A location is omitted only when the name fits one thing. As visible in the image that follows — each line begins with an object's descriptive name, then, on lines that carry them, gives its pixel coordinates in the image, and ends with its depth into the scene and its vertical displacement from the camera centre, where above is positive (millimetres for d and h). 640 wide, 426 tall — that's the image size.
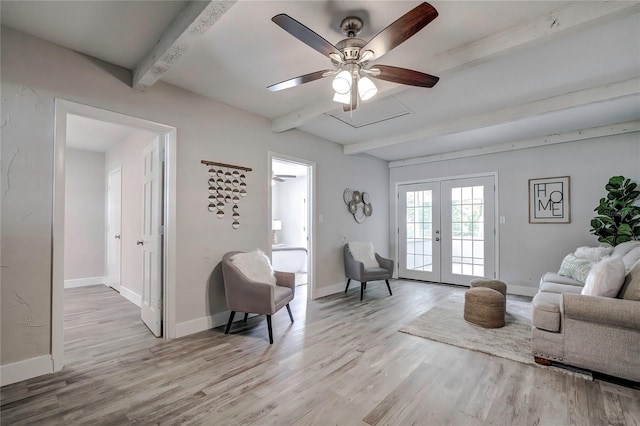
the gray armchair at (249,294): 2857 -822
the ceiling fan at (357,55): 1624 +1059
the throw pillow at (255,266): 3182 -576
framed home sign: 4457 +237
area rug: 2543 -1230
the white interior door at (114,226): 5004 -195
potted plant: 3588 +15
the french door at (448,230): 5191 -287
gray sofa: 2059 -889
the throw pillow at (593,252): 3516 -469
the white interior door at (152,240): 3027 -279
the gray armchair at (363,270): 4438 -871
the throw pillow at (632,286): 2117 -531
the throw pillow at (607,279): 2229 -499
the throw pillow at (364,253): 4824 -643
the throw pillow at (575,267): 3420 -647
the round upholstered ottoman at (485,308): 3152 -1025
